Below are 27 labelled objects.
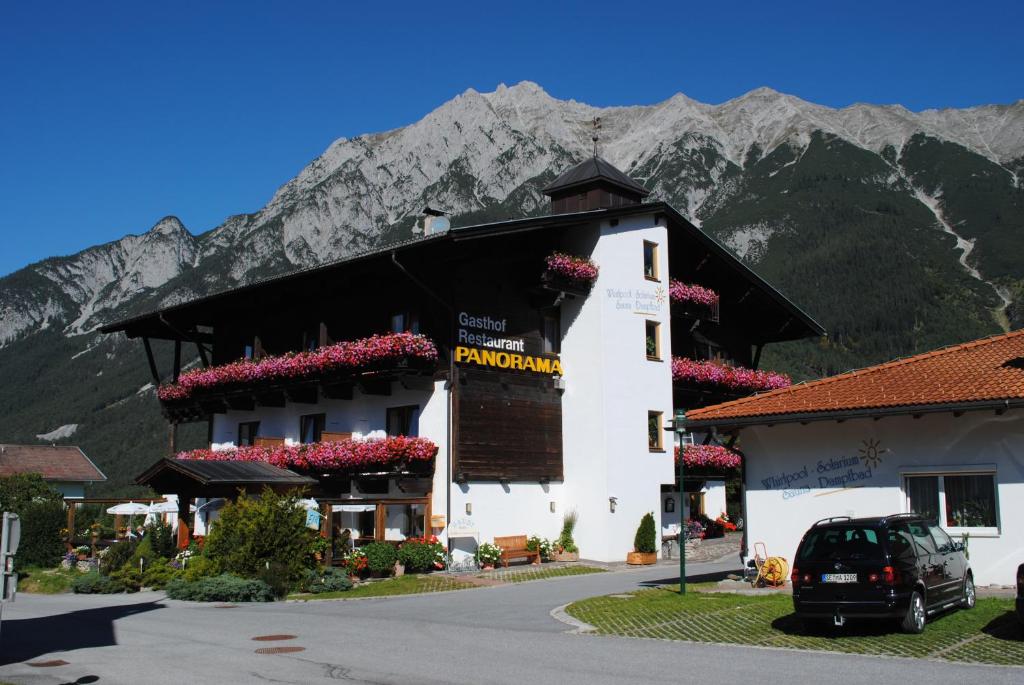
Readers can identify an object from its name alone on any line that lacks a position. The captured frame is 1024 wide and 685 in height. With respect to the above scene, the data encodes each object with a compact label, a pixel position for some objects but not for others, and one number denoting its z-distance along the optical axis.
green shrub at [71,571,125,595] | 24.56
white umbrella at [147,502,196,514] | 35.34
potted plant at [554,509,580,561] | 30.62
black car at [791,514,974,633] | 13.33
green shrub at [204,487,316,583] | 23.14
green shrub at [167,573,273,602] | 21.61
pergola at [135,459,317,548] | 25.56
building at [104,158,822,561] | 28.55
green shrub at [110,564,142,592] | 24.64
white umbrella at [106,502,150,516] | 34.97
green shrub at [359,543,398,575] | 25.84
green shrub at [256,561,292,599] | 22.25
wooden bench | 28.92
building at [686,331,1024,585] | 17.56
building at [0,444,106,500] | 73.56
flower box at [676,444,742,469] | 33.00
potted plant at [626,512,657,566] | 29.89
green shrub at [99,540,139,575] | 25.83
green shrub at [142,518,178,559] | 27.47
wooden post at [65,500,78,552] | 31.74
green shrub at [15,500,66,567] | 31.03
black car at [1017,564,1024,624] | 12.06
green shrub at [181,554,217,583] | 23.48
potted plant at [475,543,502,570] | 28.36
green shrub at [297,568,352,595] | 23.12
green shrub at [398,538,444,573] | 26.55
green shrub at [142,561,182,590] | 24.91
